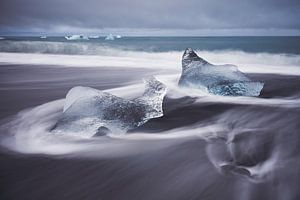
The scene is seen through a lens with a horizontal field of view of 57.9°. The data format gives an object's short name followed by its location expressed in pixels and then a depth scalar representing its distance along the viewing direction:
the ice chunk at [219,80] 4.22
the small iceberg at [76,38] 46.04
